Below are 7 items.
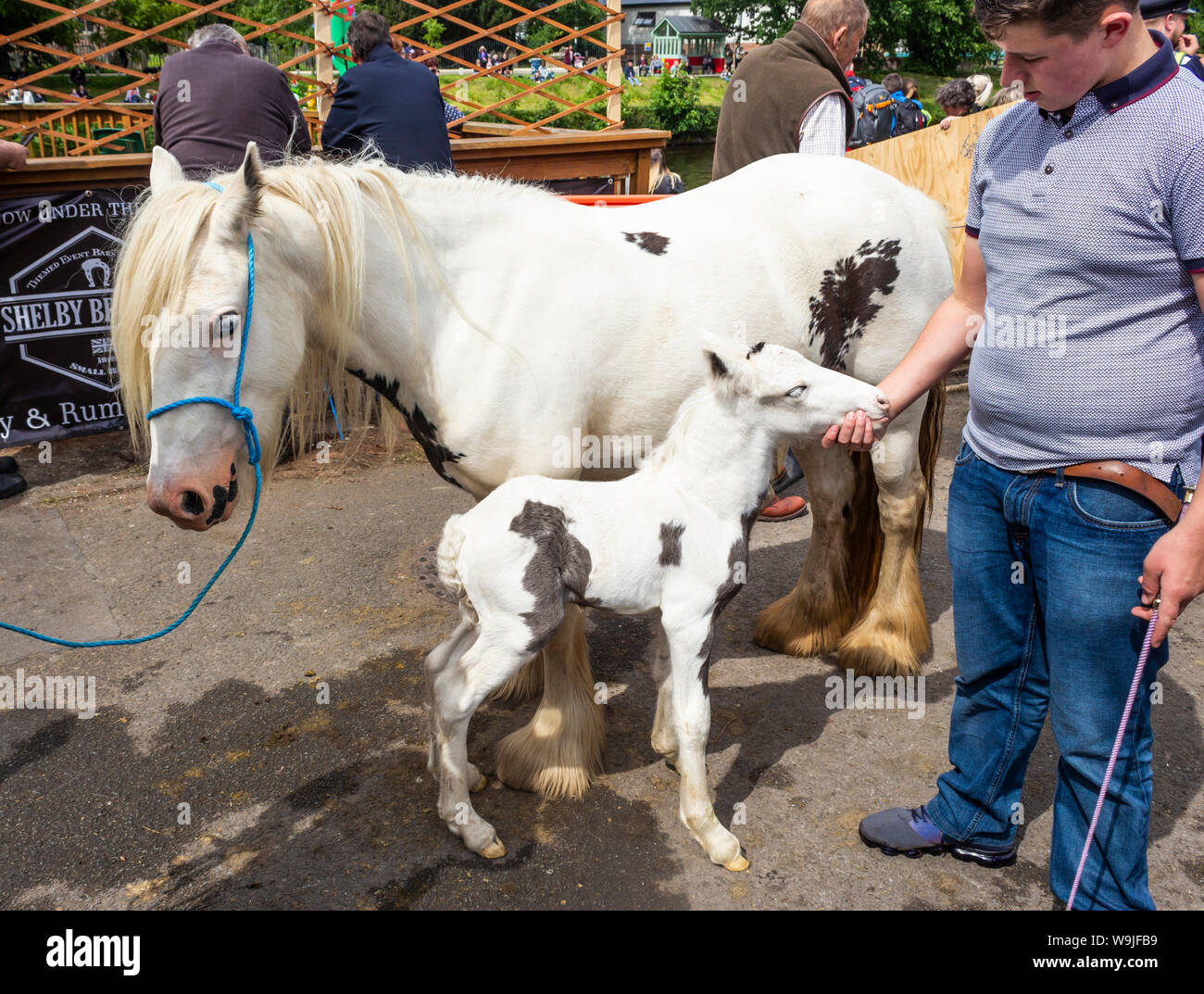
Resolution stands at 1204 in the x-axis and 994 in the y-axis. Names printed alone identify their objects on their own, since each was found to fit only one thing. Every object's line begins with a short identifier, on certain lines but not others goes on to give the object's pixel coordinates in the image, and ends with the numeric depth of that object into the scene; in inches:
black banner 234.8
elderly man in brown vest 170.2
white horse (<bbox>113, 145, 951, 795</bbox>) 95.9
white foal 101.3
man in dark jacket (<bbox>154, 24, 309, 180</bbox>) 191.8
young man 73.5
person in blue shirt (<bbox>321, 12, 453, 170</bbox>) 171.8
